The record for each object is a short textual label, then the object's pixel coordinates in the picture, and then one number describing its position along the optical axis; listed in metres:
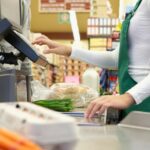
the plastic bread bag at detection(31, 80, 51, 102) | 2.41
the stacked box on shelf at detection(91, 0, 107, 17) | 7.27
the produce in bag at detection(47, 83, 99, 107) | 2.33
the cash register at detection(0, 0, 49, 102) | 1.70
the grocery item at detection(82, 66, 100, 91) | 3.12
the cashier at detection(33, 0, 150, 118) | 2.15
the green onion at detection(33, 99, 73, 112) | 2.04
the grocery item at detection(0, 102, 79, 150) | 0.68
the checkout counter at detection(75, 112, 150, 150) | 1.43
